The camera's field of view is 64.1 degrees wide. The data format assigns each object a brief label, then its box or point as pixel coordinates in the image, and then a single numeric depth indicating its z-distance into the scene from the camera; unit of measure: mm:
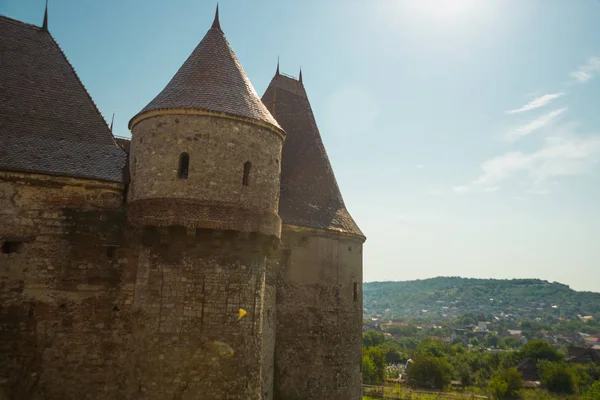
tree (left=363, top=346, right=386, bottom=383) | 65062
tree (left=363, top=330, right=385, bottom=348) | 108769
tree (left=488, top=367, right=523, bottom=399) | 60156
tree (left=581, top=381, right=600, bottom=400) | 52738
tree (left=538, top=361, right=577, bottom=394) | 66250
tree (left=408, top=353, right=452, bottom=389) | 68500
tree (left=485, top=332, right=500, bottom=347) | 166125
